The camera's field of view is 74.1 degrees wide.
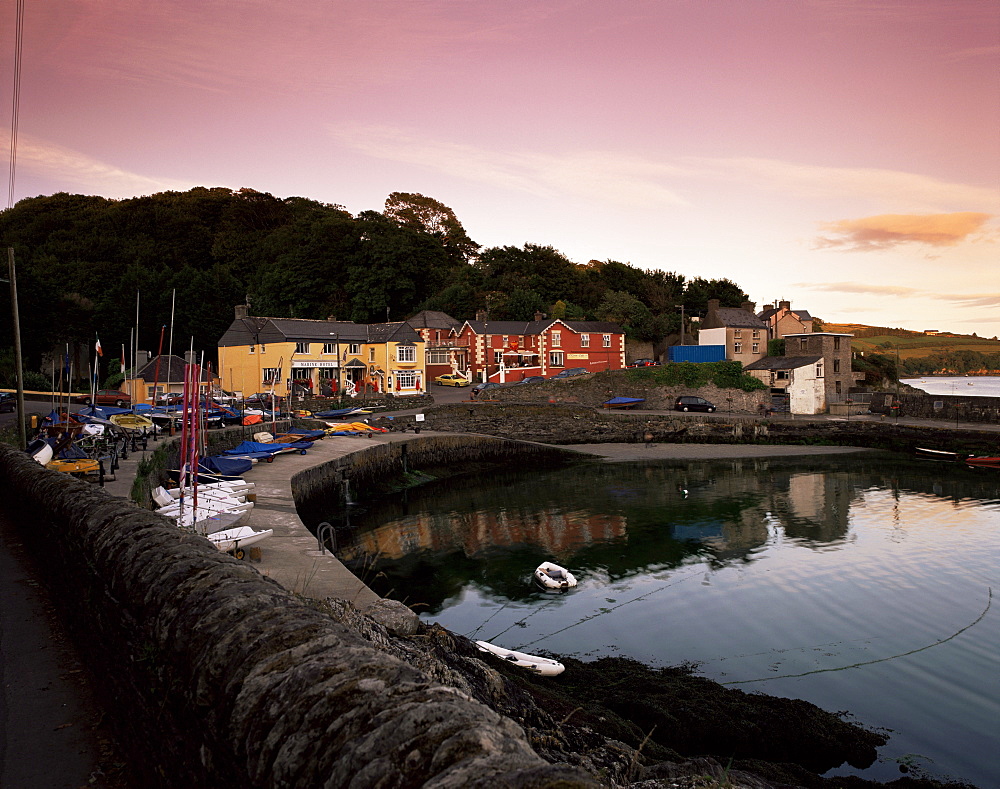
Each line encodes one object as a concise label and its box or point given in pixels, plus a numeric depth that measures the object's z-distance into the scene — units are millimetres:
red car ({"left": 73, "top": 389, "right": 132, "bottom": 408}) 47594
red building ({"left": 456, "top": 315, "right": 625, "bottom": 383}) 70125
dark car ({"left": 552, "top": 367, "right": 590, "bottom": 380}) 62447
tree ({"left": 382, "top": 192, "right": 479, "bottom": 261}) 105625
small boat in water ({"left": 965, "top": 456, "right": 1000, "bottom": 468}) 40750
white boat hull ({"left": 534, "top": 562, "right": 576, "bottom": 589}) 19641
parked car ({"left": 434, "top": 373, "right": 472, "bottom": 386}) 69281
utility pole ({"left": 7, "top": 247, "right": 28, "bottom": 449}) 22078
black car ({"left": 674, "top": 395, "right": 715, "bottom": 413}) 58094
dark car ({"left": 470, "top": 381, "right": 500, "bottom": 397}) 58938
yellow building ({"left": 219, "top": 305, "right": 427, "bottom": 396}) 59938
